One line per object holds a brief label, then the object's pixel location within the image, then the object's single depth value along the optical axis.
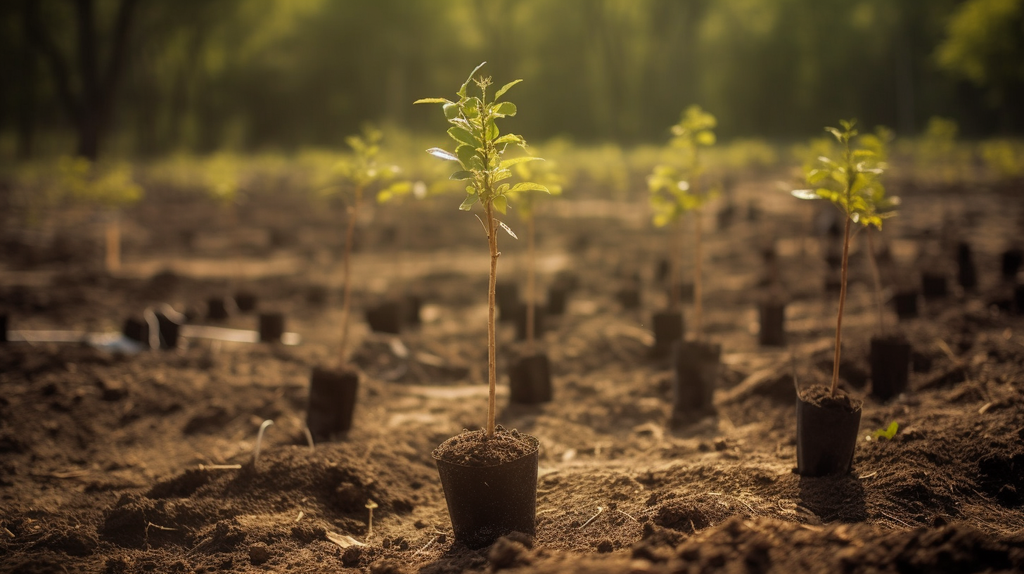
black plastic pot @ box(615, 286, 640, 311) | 7.78
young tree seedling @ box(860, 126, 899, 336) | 3.91
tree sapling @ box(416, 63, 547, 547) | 2.82
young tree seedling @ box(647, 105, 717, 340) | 4.54
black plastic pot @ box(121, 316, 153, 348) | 6.27
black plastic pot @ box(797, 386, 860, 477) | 3.26
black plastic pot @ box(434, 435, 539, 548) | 2.93
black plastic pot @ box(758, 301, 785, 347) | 6.07
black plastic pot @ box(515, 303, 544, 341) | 6.92
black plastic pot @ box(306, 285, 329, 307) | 8.65
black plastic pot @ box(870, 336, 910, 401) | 4.39
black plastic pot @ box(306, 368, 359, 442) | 4.43
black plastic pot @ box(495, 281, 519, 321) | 7.62
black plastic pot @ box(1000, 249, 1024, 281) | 7.28
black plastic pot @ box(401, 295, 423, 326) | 7.64
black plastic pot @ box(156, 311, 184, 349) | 6.31
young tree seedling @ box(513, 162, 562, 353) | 5.21
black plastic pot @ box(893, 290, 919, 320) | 6.17
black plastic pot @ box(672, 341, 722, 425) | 4.71
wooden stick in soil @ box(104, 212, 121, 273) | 9.84
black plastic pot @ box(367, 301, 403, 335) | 6.93
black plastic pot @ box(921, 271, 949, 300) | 6.62
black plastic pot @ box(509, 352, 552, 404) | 5.16
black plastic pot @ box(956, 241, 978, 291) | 6.95
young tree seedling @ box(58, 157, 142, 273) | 9.55
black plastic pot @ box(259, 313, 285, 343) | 6.70
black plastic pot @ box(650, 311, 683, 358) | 6.00
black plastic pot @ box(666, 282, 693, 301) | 7.94
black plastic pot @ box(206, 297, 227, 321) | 7.60
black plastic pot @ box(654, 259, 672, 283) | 9.14
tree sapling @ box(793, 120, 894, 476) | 3.27
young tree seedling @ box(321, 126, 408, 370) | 4.23
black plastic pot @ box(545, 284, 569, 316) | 7.73
